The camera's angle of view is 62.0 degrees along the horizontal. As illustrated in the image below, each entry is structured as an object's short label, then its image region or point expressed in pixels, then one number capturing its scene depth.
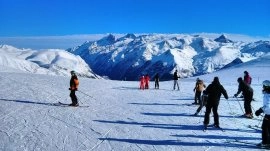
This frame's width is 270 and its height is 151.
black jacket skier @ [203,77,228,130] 9.87
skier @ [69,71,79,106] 12.75
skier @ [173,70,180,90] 21.35
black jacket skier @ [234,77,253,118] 12.36
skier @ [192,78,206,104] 14.09
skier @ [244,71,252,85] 17.33
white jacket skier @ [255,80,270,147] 8.03
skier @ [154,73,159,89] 21.37
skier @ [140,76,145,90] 21.20
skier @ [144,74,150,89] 21.55
